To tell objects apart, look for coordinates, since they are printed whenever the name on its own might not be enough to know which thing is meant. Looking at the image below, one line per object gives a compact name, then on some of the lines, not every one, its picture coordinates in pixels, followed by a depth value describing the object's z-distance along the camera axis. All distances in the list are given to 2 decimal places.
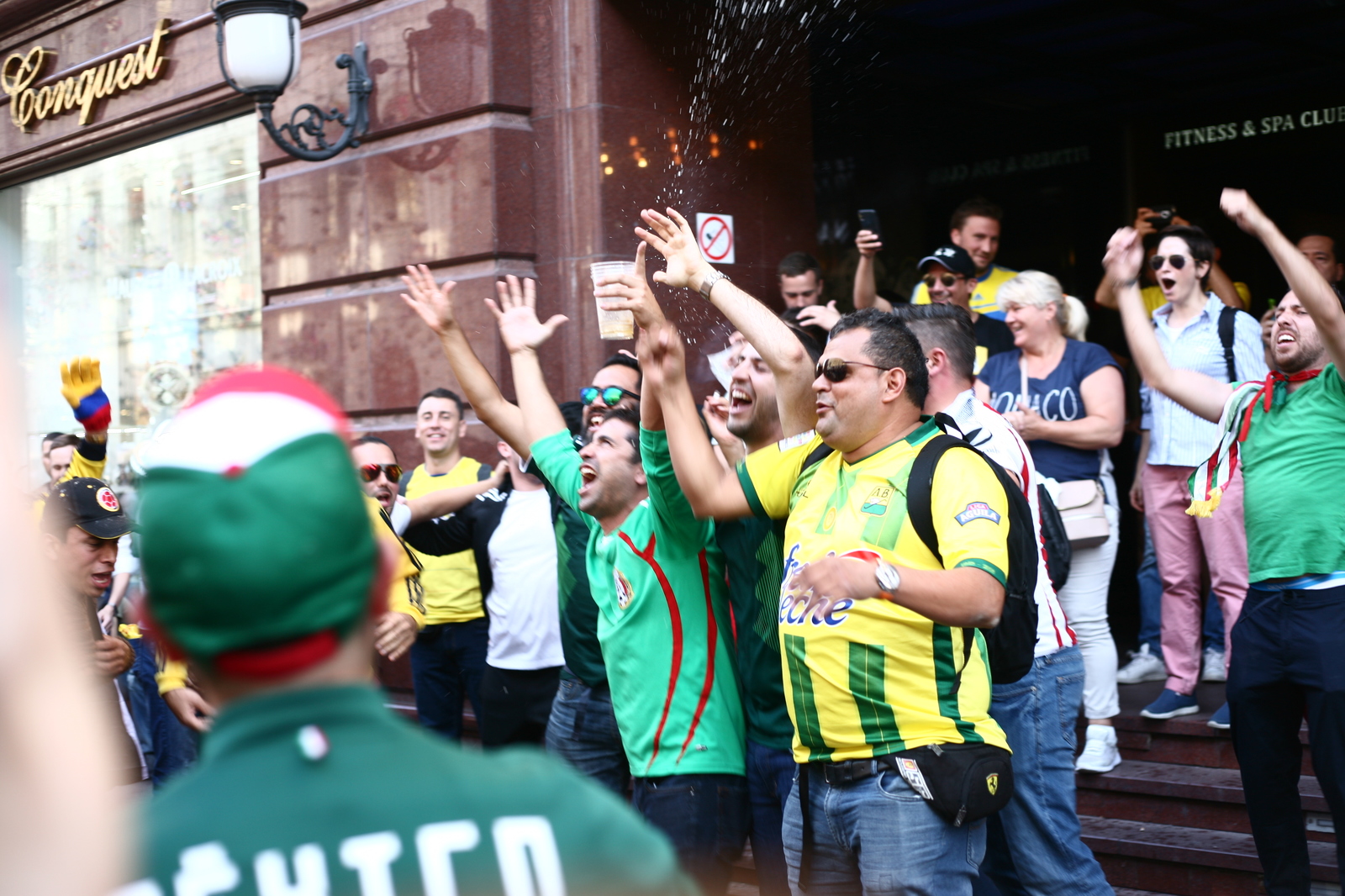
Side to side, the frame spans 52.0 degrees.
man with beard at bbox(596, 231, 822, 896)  4.14
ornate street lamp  7.62
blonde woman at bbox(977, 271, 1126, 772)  5.80
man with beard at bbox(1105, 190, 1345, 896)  4.48
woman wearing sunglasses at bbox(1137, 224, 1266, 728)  5.98
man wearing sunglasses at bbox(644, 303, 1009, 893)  3.51
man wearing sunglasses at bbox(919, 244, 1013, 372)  6.73
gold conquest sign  9.95
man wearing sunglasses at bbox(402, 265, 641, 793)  5.08
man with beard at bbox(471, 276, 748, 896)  4.05
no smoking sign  7.75
